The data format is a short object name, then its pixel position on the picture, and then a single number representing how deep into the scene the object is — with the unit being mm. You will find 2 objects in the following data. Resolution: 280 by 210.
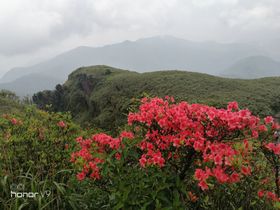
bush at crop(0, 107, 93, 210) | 3631
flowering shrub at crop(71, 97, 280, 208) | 2841
